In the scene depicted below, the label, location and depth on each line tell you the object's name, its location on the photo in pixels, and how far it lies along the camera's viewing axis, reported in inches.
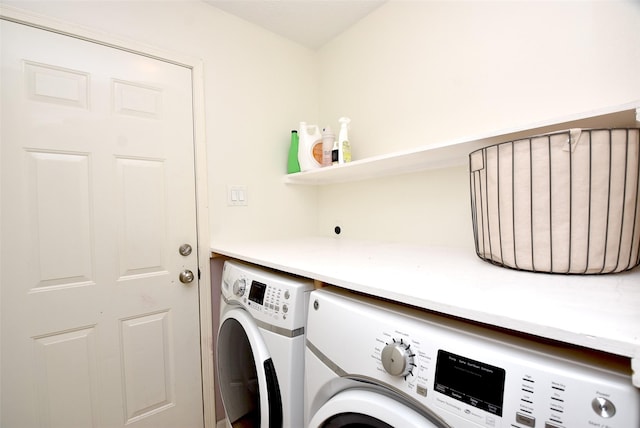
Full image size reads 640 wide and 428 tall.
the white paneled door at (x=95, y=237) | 46.1
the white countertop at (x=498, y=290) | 17.6
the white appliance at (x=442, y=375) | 16.5
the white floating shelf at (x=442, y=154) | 30.8
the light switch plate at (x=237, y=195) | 68.3
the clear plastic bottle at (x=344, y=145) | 65.2
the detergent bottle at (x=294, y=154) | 75.1
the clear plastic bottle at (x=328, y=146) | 69.2
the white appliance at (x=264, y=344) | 37.2
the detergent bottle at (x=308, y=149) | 71.2
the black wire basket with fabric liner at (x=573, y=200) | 27.0
